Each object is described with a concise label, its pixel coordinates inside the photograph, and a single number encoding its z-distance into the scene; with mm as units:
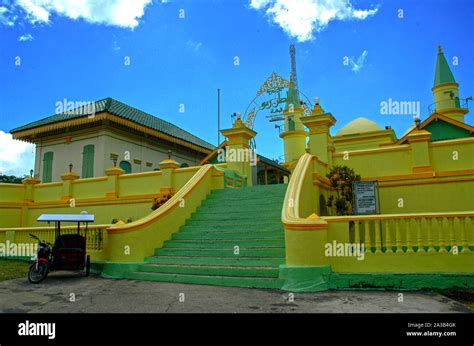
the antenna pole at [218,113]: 33531
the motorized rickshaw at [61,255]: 8984
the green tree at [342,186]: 12383
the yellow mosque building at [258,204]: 7547
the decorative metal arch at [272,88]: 28625
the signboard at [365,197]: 9633
